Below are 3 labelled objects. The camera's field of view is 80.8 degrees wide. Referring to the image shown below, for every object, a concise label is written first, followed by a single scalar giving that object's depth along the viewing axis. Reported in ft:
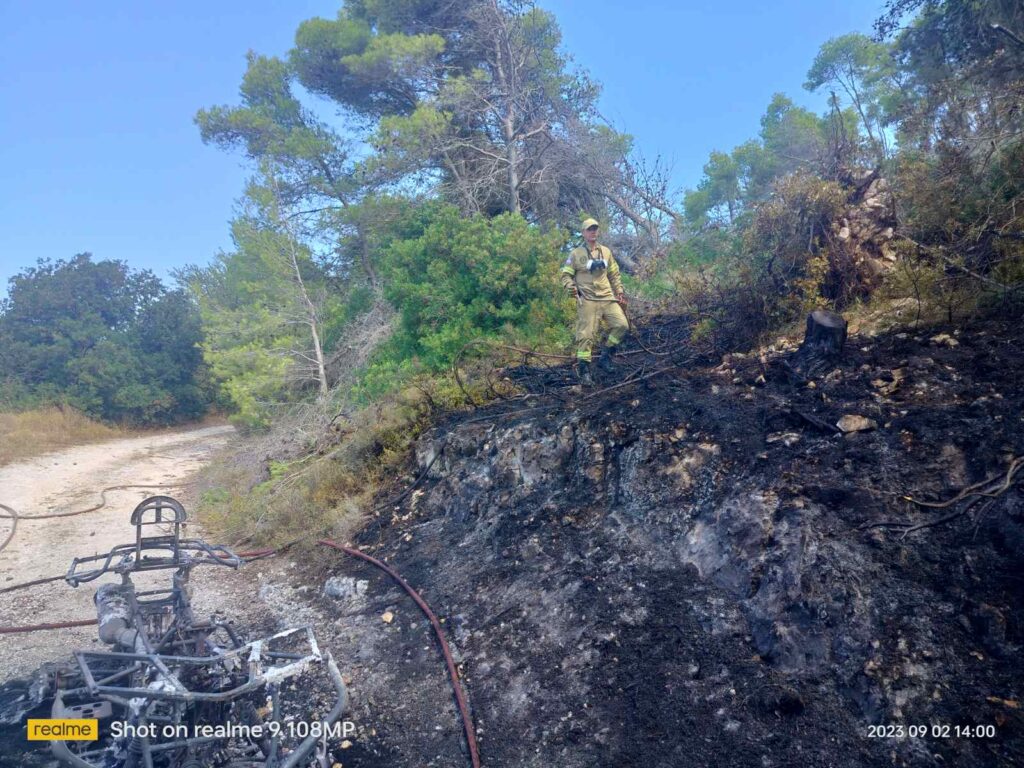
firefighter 24.40
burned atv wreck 9.51
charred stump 17.33
